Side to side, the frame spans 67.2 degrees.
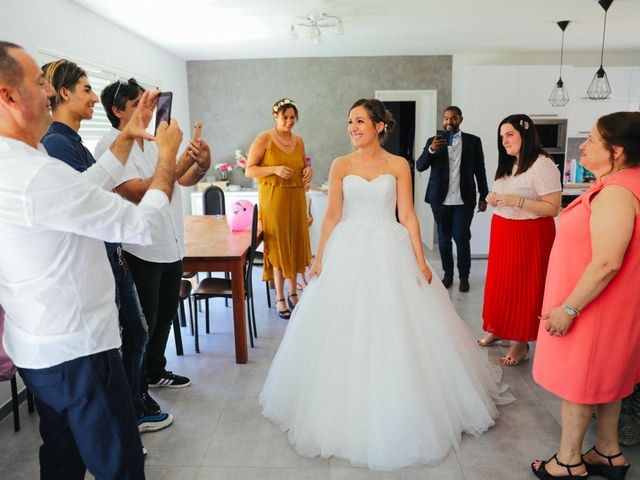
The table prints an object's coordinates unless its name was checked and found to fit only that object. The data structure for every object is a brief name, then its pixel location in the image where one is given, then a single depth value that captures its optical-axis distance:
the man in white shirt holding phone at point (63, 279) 1.17
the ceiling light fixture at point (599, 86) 4.42
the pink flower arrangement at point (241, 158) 6.36
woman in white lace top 2.74
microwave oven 5.78
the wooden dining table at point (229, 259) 3.00
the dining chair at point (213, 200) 4.75
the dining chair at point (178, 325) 3.27
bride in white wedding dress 2.13
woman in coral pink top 1.65
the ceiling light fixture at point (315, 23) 4.16
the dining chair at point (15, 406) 2.45
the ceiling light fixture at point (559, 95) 5.24
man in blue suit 4.38
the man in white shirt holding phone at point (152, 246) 2.10
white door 6.41
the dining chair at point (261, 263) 4.31
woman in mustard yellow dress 3.70
